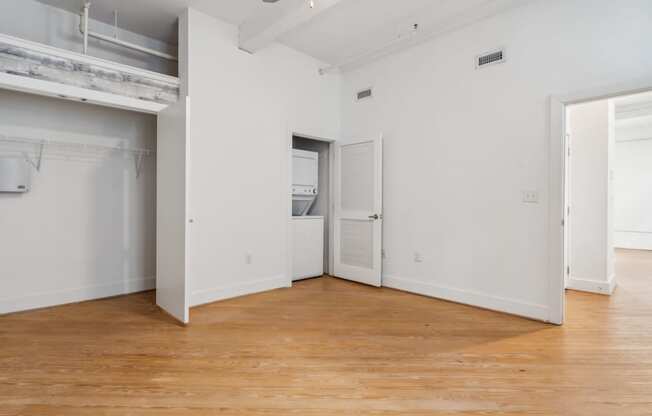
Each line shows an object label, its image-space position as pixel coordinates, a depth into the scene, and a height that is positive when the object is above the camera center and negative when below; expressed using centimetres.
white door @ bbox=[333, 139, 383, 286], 448 -5
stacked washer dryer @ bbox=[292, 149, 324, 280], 476 -25
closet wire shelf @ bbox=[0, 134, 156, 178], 332 +63
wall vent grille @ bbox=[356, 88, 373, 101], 469 +162
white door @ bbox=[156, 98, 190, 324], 301 -3
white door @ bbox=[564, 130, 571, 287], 442 -13
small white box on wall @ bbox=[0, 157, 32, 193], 316 +31
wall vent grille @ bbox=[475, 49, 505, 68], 341 +156
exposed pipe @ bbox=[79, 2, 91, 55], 320 +181
